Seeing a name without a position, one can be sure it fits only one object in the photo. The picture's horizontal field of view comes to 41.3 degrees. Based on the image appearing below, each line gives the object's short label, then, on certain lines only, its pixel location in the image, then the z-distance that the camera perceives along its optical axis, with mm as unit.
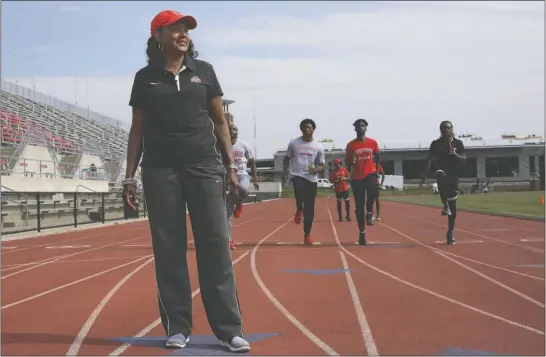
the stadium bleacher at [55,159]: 19531
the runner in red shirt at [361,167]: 10961
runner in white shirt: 9555
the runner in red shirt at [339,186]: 19031
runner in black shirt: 10672
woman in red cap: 4207
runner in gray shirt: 10844
